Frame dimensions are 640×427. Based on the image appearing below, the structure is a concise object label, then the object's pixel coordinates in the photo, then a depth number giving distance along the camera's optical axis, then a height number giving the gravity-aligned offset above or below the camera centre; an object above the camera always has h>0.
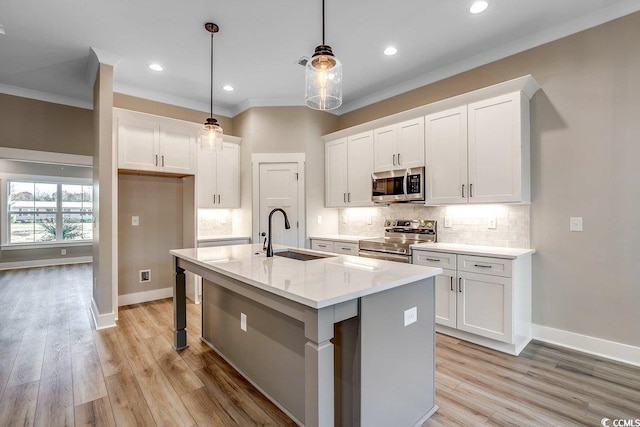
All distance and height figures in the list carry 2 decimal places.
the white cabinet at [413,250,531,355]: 2.72 -0.83
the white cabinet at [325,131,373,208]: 4.30 +0.63
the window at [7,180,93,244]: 7.53 +0.06
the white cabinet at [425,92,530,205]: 2.89 +0.62
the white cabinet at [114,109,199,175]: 3.90 +0.97
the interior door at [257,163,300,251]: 4.72 +0.30
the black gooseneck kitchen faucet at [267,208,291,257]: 2.53 -0.30
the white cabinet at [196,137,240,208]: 4.62 +0.56
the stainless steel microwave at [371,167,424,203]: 3.64 +0.34
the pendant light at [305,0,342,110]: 1.84 +0.87
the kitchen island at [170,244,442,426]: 1.40 -0.70
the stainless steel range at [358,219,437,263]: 3.55 -0.35
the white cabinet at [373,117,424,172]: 3.67 +0.85
